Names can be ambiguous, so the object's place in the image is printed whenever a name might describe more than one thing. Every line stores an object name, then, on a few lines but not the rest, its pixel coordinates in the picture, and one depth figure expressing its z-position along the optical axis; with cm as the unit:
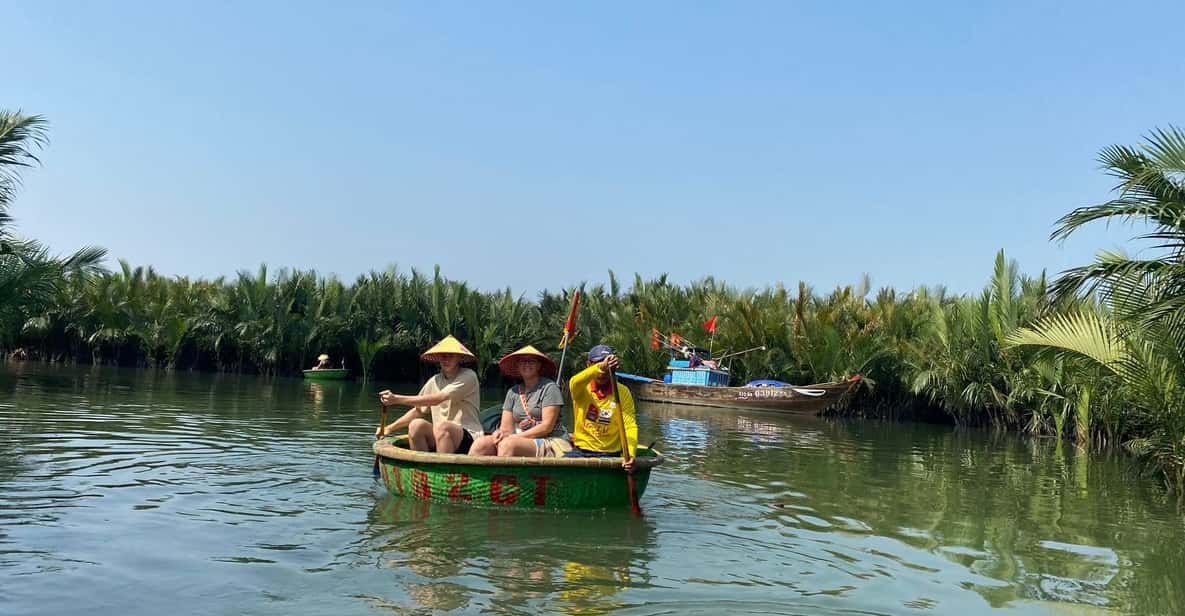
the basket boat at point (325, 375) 3195
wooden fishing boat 2694
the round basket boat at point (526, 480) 875
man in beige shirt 973
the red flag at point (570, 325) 1120
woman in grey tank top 935
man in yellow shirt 924
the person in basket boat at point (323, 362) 3256
